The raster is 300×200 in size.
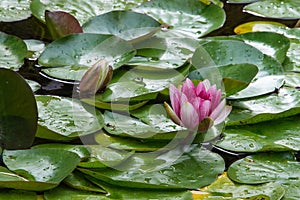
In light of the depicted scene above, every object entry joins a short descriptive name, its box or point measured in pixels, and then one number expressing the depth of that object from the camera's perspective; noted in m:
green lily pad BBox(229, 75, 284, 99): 3.37
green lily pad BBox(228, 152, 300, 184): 3.18
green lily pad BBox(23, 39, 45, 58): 3.49
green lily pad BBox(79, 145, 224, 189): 3.15
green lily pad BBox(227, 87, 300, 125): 3.30
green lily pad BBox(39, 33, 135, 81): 3.43
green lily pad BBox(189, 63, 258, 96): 3.33
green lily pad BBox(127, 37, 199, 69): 3.45
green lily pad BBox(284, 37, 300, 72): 3.49
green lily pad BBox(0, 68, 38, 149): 3.20
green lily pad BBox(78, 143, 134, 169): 3.18
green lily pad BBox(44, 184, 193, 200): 3.13
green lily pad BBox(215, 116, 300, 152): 3.25
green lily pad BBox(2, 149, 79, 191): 3.12
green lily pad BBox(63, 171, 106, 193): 3.15
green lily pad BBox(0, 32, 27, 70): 3.44
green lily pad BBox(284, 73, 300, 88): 3.43
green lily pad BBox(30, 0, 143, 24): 3.61
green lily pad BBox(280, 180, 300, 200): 3.15
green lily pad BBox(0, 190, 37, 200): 3.12
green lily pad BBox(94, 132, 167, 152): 3.22
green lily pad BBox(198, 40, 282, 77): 3.43
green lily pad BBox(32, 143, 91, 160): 3.20
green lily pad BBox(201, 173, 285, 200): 3.14
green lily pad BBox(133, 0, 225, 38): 3.59
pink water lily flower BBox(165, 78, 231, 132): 3.23
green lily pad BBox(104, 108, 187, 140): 3.24
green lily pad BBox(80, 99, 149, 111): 3.30
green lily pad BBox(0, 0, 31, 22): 3.62
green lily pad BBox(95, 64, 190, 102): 3.33
